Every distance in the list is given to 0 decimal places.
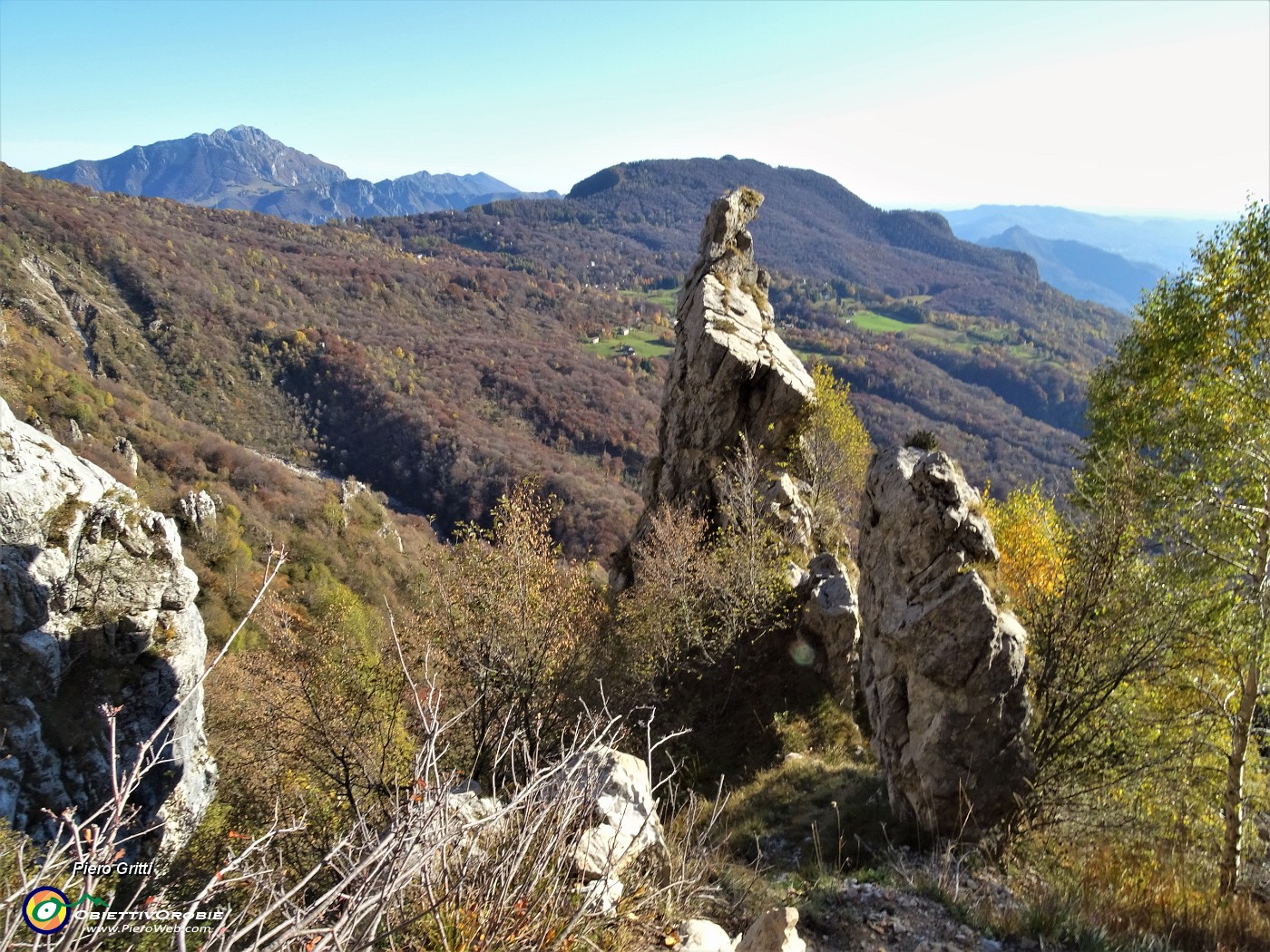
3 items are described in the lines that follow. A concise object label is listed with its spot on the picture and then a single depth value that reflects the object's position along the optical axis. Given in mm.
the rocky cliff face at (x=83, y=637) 12289
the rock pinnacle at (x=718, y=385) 21656
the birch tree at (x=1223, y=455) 8359
